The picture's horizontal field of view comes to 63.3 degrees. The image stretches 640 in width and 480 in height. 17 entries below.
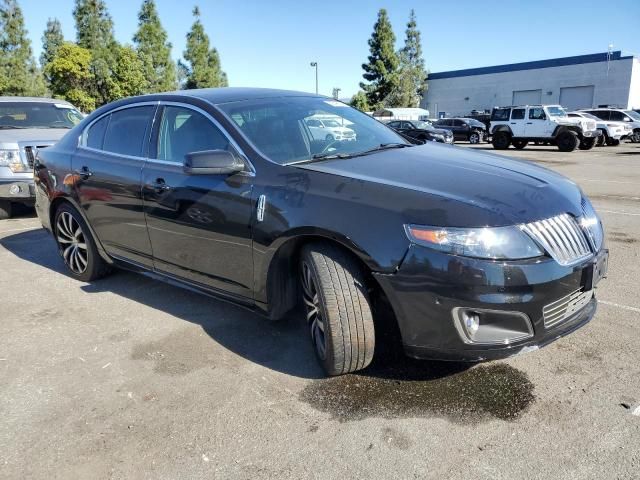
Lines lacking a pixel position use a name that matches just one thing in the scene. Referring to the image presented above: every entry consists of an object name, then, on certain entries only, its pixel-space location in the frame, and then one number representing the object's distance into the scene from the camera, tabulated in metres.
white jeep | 21.53
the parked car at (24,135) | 7.07
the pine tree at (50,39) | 54.41
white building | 50.12
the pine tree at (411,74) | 57.87
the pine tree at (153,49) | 41.34
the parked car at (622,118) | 26.53
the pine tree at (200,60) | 48.25
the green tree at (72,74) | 37.03
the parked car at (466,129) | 28.58
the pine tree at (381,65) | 53.38
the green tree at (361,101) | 55.03
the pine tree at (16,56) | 36.88
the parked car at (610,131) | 24.80
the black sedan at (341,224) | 2.43
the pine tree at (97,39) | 40.22
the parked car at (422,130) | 23.44
